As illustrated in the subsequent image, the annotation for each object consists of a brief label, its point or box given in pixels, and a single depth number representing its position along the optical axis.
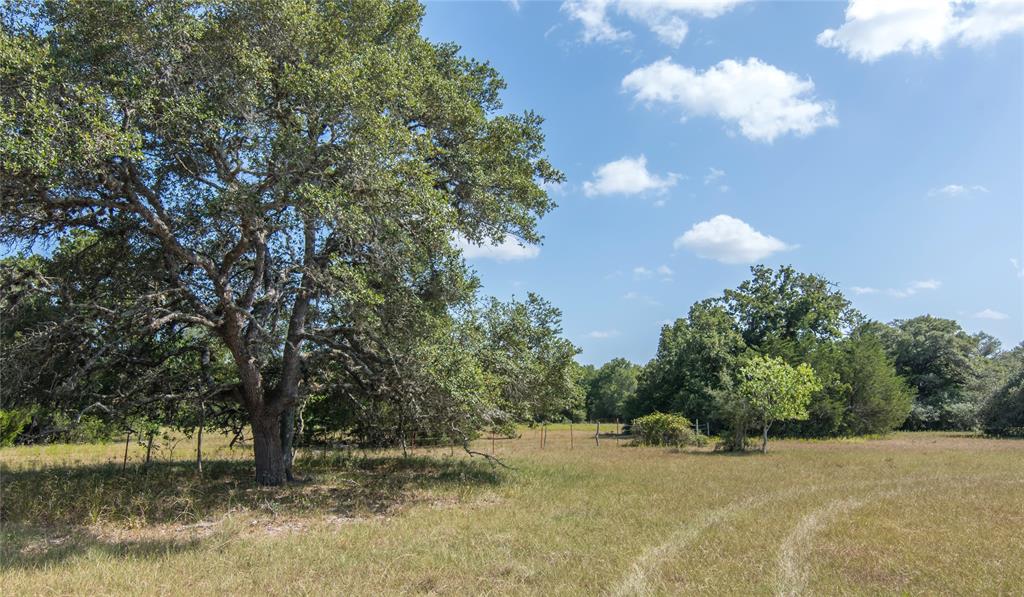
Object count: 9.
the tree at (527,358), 14.14
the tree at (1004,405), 36.41
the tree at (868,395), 37.97
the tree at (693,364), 39.03
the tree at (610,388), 80.44
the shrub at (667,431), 30.15
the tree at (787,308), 41.34
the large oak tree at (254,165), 8.81
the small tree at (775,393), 25.69
